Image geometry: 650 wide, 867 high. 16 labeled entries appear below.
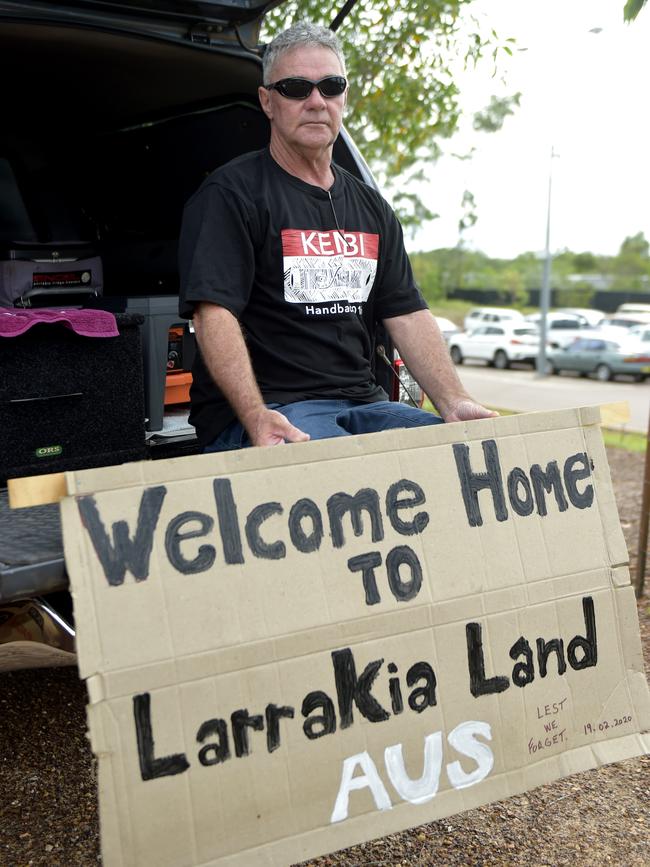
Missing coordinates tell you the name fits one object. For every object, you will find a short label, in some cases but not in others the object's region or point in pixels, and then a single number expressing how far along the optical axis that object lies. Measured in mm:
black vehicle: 2951
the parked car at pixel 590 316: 33169
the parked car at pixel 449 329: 31538
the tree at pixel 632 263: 59906
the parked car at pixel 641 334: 25403
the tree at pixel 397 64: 6359
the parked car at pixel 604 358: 24547
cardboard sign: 1840
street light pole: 26219
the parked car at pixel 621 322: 30305
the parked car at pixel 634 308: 41200
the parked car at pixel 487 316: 34500
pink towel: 2854
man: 2656
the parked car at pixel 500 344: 29172
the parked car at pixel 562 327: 29281
